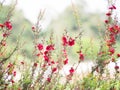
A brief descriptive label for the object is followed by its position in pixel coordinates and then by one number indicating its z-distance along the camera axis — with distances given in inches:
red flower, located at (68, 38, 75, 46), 256.4
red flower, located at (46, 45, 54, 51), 260.9
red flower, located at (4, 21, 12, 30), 245.4
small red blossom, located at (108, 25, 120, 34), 261.8
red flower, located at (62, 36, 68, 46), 257.6
